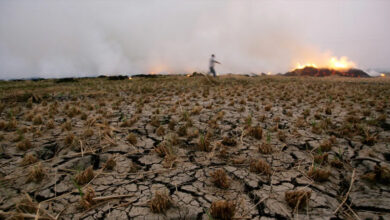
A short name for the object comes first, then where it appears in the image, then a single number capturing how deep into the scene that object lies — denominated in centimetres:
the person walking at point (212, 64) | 1511
